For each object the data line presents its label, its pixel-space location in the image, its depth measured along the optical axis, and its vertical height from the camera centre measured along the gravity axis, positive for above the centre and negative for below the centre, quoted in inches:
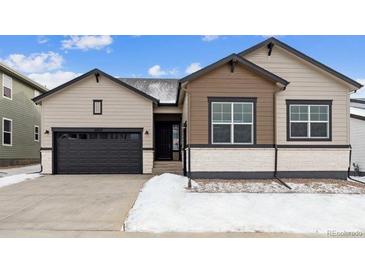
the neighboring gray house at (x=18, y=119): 764.6 +47.1
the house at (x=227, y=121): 461.4 +25.6
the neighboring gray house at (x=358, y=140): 553.5 -10.0
